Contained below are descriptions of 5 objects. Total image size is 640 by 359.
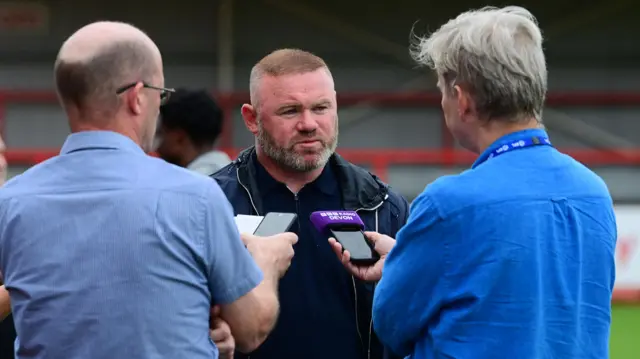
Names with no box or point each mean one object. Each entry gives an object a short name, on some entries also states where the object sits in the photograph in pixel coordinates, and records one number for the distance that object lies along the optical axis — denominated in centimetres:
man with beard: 680
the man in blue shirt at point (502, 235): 505
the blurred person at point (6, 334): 693
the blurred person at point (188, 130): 1109
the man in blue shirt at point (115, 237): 468
